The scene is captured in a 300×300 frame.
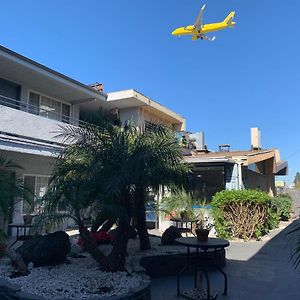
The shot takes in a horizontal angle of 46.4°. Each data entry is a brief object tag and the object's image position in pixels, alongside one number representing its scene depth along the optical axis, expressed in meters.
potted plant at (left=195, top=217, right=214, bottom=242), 7.38
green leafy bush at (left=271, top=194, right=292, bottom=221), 22.12
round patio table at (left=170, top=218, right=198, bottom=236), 13.24
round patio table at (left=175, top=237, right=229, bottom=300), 6.83
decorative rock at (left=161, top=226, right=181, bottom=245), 10.45
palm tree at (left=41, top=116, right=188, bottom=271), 6.51
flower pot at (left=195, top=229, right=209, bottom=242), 7.38
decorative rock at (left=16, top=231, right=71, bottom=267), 7.43
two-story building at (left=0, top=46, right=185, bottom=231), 14.05
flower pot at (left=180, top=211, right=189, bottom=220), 15.84
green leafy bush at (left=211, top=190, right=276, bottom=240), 14.56
